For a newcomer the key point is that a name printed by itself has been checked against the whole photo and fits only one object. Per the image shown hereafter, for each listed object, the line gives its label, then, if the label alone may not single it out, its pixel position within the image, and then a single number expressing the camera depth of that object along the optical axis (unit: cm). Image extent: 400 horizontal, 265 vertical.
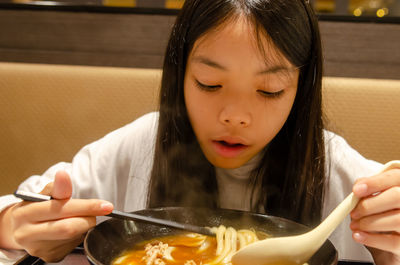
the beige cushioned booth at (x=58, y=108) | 83
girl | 37
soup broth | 39
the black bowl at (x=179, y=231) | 37
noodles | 40
